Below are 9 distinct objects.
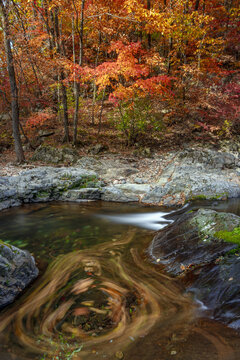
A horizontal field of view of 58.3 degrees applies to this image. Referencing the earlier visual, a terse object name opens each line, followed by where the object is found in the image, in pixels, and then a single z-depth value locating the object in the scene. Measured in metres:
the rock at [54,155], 9.88
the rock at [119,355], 1.89
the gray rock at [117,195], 7.45
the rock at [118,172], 8.76
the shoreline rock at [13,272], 2.72
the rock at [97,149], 10.42
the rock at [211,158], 9.12
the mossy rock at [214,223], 3.16
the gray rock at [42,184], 7.19
